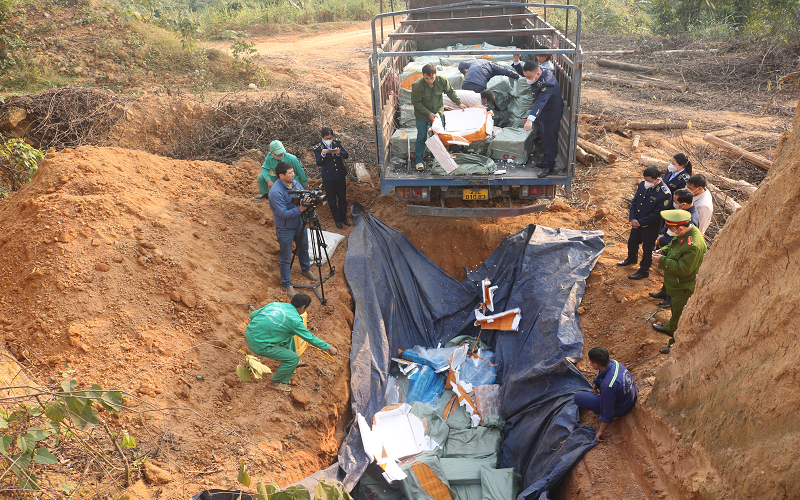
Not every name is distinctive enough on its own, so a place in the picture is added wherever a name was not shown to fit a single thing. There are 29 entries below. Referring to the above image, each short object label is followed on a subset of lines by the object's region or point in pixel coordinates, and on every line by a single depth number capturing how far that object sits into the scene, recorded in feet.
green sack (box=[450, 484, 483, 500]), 14.99
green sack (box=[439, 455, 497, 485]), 15.24
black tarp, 14.65
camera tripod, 17.74
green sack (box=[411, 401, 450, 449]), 16.90
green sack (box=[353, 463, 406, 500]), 15.29
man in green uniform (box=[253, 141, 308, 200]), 19.54
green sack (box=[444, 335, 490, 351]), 20.37
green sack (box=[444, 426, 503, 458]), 16.29
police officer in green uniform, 13.75
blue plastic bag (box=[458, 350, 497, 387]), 18.79
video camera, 17.31
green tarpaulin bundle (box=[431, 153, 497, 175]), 19.33
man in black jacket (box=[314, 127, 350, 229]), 20.30
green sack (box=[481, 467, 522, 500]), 14.41
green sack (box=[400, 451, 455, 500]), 14.90
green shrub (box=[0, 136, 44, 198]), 20.30
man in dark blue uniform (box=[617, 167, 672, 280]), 16.21
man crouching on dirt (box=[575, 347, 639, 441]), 12.46
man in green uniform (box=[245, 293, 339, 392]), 14.61
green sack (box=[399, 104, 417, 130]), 22.49
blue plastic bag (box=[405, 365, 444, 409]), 18.70
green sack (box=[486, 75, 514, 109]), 22.90
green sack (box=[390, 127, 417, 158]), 20.97
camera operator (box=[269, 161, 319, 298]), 17.76
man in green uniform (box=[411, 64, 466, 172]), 19.57
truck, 18.19
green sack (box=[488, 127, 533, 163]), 20.12
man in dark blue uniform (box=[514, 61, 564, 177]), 18.74
